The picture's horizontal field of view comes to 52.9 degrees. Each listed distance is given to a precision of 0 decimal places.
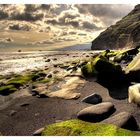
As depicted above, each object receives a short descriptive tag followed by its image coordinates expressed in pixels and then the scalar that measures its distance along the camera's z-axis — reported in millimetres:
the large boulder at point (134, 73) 8868
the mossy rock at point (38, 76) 12567
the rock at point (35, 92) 9337
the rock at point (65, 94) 8172
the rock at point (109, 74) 9047
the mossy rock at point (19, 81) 11644
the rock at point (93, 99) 7494
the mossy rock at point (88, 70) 9792
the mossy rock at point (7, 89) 10489
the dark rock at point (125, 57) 14743
